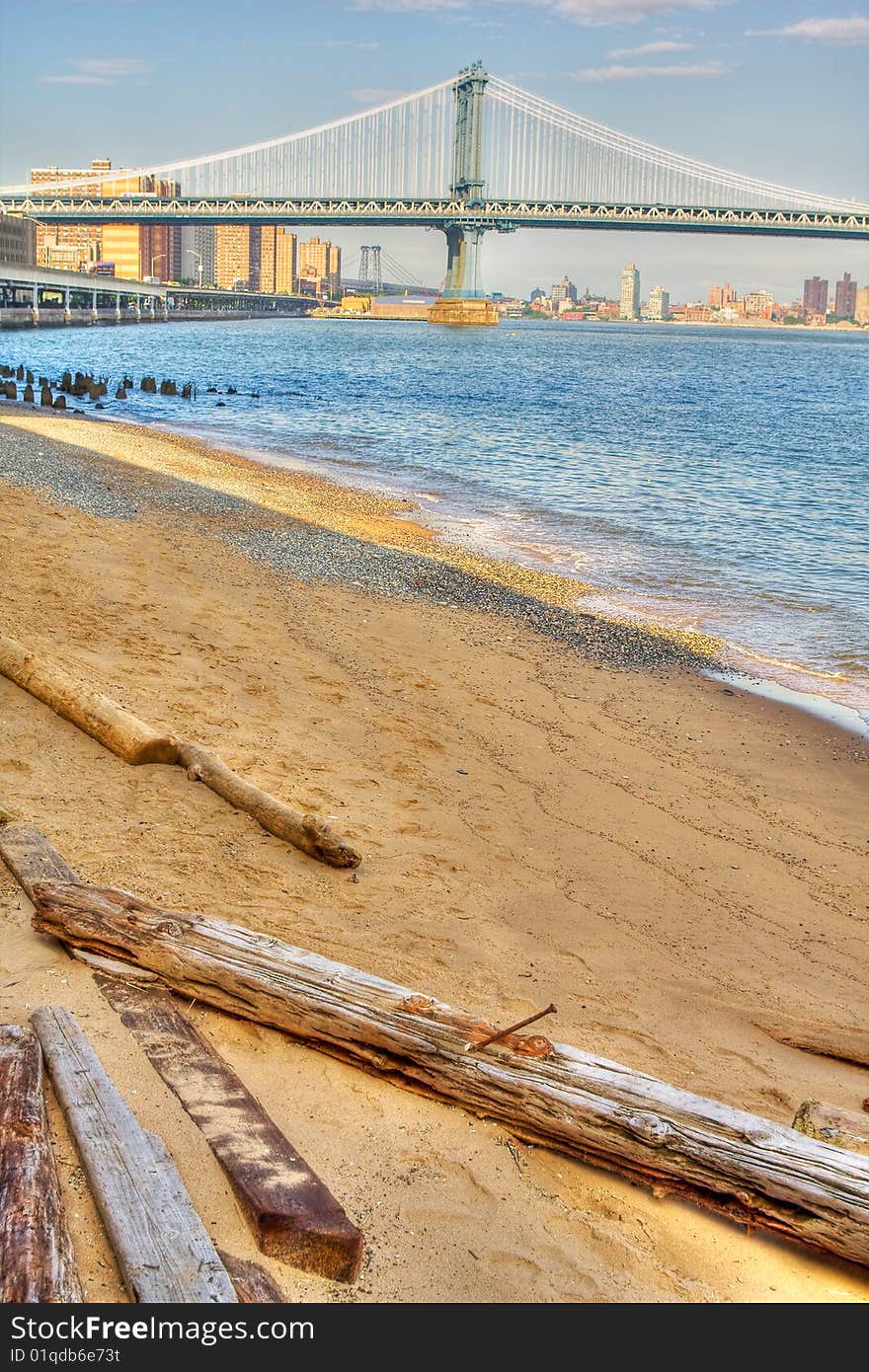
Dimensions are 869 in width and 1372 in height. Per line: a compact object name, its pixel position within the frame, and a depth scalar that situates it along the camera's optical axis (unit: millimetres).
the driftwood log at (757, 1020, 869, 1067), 4363
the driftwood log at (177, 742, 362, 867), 5250
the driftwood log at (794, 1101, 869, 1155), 3461
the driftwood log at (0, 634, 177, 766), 5965
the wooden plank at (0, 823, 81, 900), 4422
